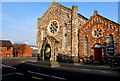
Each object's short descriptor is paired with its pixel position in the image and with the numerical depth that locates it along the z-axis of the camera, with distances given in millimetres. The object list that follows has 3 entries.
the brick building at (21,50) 46157
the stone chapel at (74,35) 14766
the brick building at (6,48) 40749
